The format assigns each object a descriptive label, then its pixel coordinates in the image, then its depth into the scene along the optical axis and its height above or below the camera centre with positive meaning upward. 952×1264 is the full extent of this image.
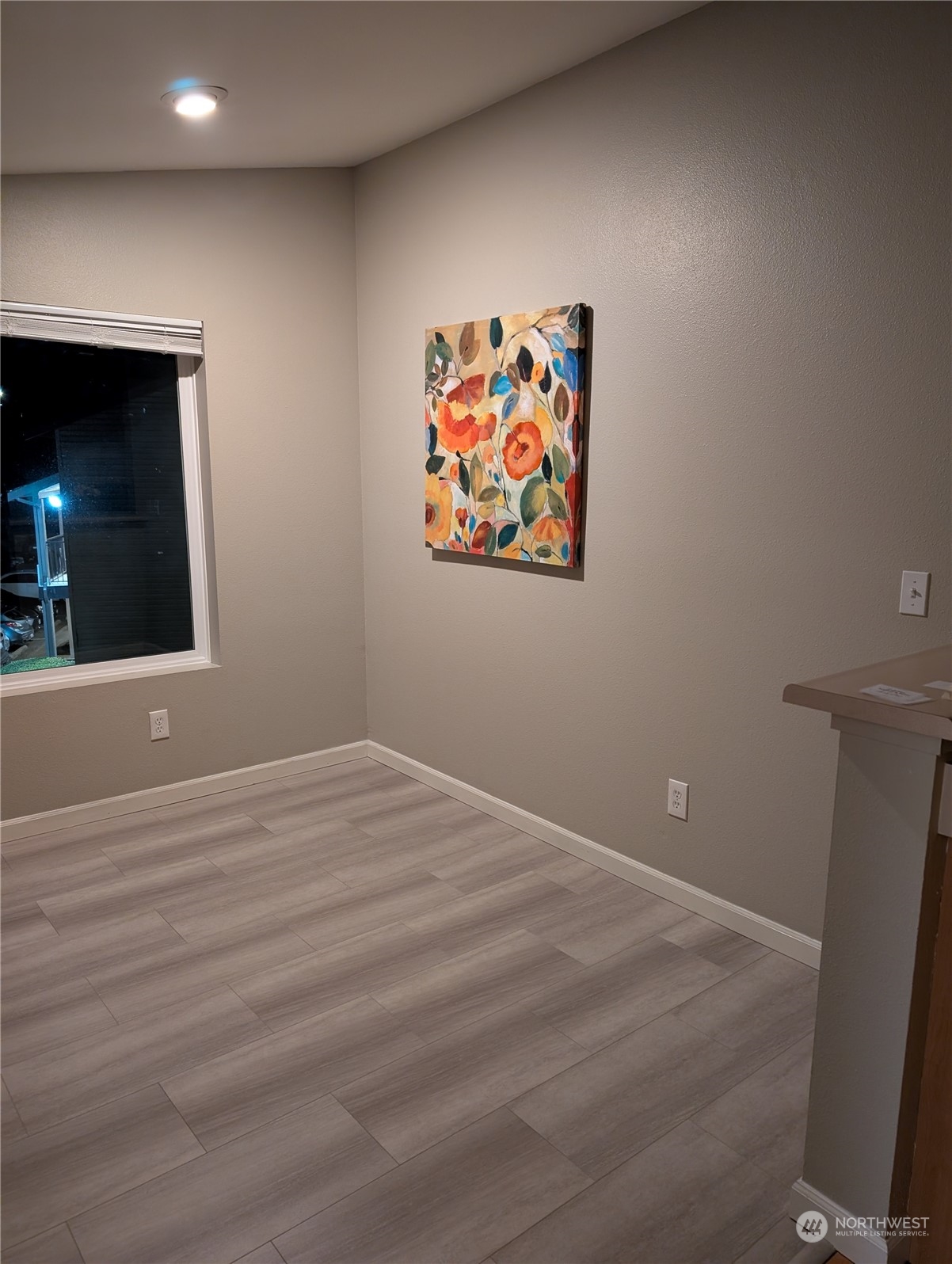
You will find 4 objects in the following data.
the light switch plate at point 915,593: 2.24 -0.31
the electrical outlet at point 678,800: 2.93 -1.06
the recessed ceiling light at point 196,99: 2.58 +1.02
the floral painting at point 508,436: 3.09 +0.09
